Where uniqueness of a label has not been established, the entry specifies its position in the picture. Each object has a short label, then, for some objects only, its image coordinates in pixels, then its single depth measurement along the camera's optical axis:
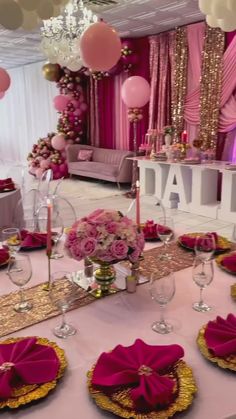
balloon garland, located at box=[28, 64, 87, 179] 7.98
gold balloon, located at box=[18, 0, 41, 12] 2.58
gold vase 1.44
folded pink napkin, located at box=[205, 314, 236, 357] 1.03
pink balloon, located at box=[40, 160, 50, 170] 8.34
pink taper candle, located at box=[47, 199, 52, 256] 1.40
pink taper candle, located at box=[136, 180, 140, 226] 1.60
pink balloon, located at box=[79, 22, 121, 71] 3.36
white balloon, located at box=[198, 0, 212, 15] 2.84
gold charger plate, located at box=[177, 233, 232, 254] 1.85
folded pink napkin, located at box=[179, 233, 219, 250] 1.86
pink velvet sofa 6.96
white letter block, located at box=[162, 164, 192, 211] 5.42
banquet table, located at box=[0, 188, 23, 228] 3.33
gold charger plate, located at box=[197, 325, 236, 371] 1.00
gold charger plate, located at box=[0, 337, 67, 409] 0.88
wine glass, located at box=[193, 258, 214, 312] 1.34
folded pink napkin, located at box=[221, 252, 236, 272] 1.60
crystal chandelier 4.97
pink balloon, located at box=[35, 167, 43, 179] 8.23
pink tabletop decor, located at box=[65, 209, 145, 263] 1.34
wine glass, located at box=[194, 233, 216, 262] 1.52
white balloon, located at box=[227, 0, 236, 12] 2.60
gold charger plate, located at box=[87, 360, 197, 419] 0.84
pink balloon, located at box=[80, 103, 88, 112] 8.17
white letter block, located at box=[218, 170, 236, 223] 4.75
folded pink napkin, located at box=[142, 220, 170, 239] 1.96
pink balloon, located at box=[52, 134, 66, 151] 8.20
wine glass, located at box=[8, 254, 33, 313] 1.35
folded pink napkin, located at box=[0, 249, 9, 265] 1.69
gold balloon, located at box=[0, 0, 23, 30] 2.54
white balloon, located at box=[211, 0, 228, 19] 2.70
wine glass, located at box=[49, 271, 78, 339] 1.17
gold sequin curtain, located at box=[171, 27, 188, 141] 5.90
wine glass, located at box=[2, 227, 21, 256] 1.75
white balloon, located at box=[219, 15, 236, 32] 2.86
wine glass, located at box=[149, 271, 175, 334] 1.20
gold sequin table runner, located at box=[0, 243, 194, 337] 1.24
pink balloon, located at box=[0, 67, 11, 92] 5.63
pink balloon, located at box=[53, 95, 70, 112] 7.88
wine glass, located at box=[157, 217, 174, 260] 1.87
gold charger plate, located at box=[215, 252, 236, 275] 1.60
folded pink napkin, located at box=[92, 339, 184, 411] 0.87
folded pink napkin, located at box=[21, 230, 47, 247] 1.88
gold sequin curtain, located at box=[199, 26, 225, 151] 5.40
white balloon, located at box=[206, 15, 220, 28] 3.06
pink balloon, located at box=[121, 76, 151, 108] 5.66
